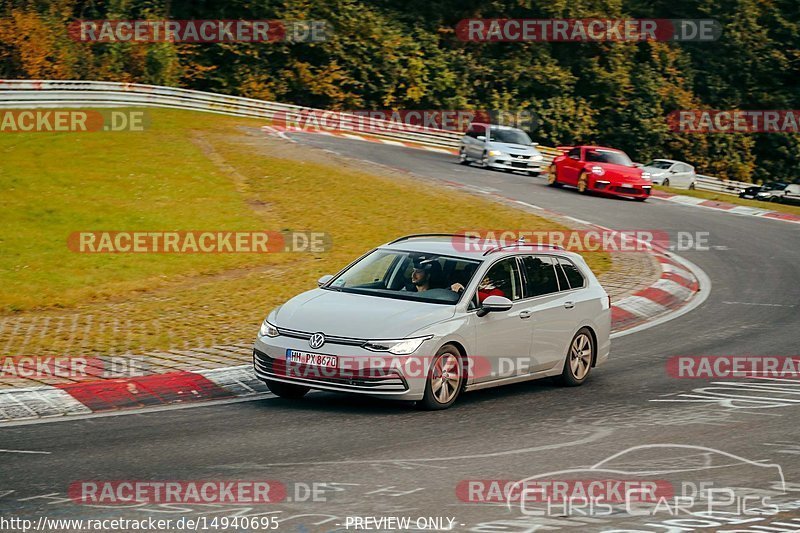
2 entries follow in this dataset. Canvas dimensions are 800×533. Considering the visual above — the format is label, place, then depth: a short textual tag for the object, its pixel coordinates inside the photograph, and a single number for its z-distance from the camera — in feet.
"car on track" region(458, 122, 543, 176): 119.65
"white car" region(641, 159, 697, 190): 152.46
